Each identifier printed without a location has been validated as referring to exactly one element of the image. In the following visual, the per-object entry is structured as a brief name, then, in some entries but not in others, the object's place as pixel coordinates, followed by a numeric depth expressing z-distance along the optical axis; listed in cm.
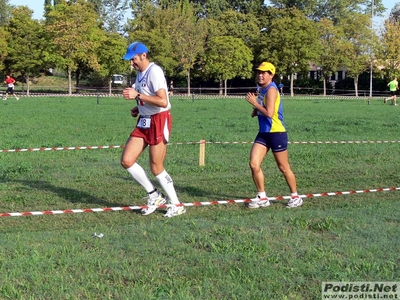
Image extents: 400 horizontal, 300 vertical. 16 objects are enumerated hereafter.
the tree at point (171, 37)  5356
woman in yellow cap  673
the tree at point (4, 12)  8405
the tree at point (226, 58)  5475
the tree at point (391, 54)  5531
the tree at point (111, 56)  5262
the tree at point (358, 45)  5503
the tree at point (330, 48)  5575
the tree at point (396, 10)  9839
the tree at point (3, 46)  5085
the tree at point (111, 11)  8531
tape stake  1003
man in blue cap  627
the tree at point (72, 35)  4834
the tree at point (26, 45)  5022
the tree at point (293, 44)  5359
